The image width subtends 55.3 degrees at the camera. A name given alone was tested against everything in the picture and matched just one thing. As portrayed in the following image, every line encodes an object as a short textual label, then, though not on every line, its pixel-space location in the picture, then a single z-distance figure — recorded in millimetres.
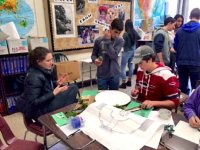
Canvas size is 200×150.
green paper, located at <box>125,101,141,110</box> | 1437
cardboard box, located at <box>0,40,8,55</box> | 2581
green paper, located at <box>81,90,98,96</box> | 1646
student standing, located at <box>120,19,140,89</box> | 3867
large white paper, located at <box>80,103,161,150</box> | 1033
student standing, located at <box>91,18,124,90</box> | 2301
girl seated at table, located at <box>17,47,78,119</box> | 1618
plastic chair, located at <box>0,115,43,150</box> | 1442
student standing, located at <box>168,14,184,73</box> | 3447
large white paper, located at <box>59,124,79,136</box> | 1156
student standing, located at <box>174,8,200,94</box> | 2562
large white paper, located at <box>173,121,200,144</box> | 1087
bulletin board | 3393
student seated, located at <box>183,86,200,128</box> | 1269
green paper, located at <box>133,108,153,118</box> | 1317
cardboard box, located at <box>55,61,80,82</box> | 3086
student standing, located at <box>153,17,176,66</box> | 2916
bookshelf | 2766
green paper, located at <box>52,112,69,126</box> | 1264
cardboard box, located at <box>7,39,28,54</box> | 2656
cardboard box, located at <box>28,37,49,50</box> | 2812
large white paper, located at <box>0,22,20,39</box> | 2730
